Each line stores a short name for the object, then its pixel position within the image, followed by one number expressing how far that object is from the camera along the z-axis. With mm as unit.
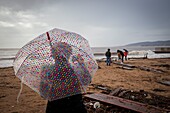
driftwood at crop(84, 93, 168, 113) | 3434
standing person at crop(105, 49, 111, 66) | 14091
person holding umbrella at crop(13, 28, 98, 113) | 1867
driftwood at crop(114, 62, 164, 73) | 10147
